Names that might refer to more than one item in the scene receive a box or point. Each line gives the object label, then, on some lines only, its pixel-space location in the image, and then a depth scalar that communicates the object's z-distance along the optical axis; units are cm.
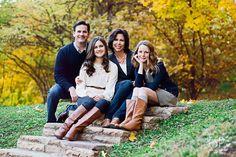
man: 627
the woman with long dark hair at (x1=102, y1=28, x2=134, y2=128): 576
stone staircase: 520
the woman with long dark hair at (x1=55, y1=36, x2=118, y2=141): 588
